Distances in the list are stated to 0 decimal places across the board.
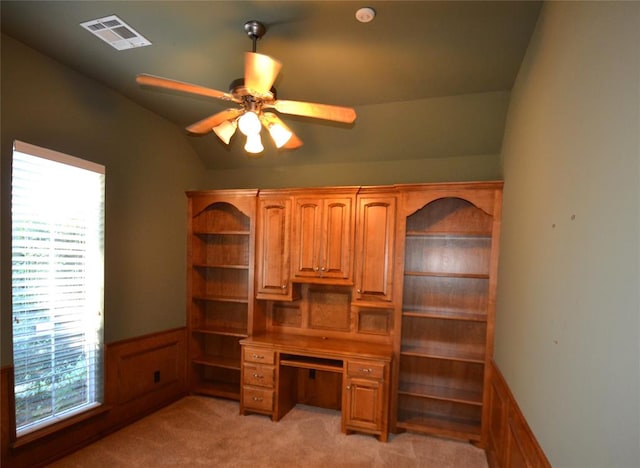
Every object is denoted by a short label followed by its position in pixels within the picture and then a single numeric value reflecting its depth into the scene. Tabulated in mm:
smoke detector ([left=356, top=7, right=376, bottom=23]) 1762
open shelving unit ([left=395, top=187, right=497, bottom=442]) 2996
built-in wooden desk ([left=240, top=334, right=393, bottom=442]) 2865
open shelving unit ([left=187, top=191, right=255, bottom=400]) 3660
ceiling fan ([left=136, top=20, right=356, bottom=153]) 1621
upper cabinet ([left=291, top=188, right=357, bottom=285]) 3160
